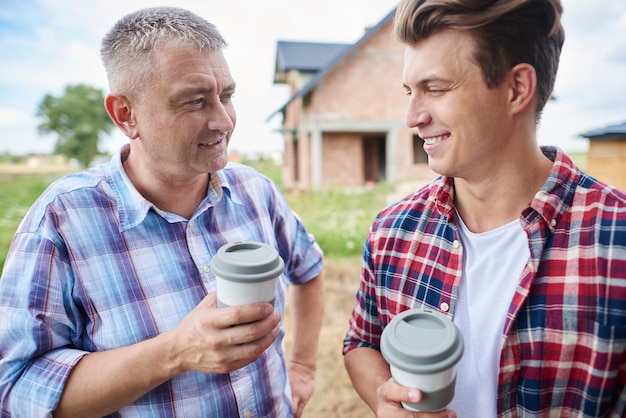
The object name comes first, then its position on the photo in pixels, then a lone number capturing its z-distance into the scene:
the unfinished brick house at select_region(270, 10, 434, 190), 10.95
